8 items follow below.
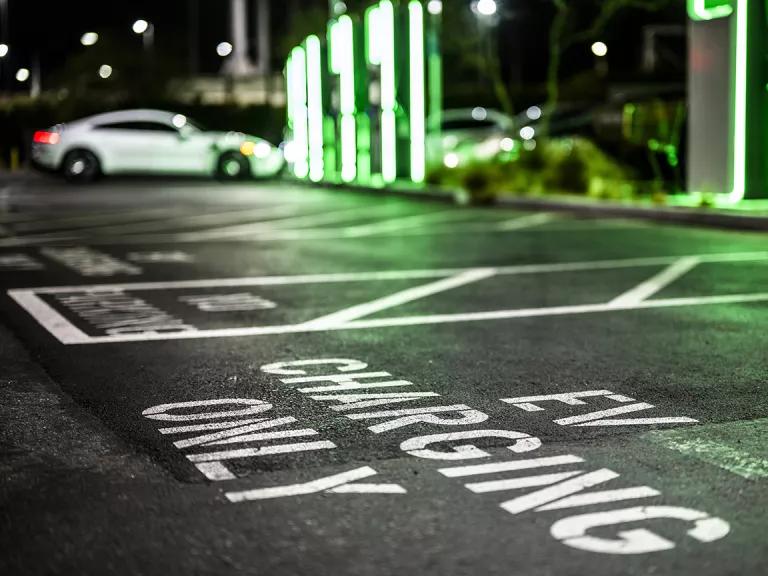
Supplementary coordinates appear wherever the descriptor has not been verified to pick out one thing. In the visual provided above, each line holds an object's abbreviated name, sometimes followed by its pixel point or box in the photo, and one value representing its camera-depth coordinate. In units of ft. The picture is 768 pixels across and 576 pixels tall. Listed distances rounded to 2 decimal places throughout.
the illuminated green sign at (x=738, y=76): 59.62
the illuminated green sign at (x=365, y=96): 89.30
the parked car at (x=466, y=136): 95.45
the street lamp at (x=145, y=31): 233.58
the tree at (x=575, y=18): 86.17
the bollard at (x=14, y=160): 142.10
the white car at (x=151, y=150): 107.14
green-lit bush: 74.08
